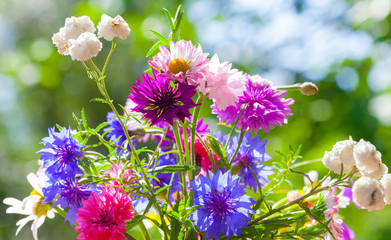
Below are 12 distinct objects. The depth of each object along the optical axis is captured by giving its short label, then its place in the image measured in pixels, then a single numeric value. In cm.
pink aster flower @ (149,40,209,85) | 76
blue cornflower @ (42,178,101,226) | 78
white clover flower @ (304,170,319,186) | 88
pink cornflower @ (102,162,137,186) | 79
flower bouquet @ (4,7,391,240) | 76
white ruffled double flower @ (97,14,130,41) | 77
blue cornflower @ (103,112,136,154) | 85
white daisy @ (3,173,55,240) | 81
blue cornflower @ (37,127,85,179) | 78
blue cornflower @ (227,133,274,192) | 83
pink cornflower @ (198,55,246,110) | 77
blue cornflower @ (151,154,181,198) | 83
